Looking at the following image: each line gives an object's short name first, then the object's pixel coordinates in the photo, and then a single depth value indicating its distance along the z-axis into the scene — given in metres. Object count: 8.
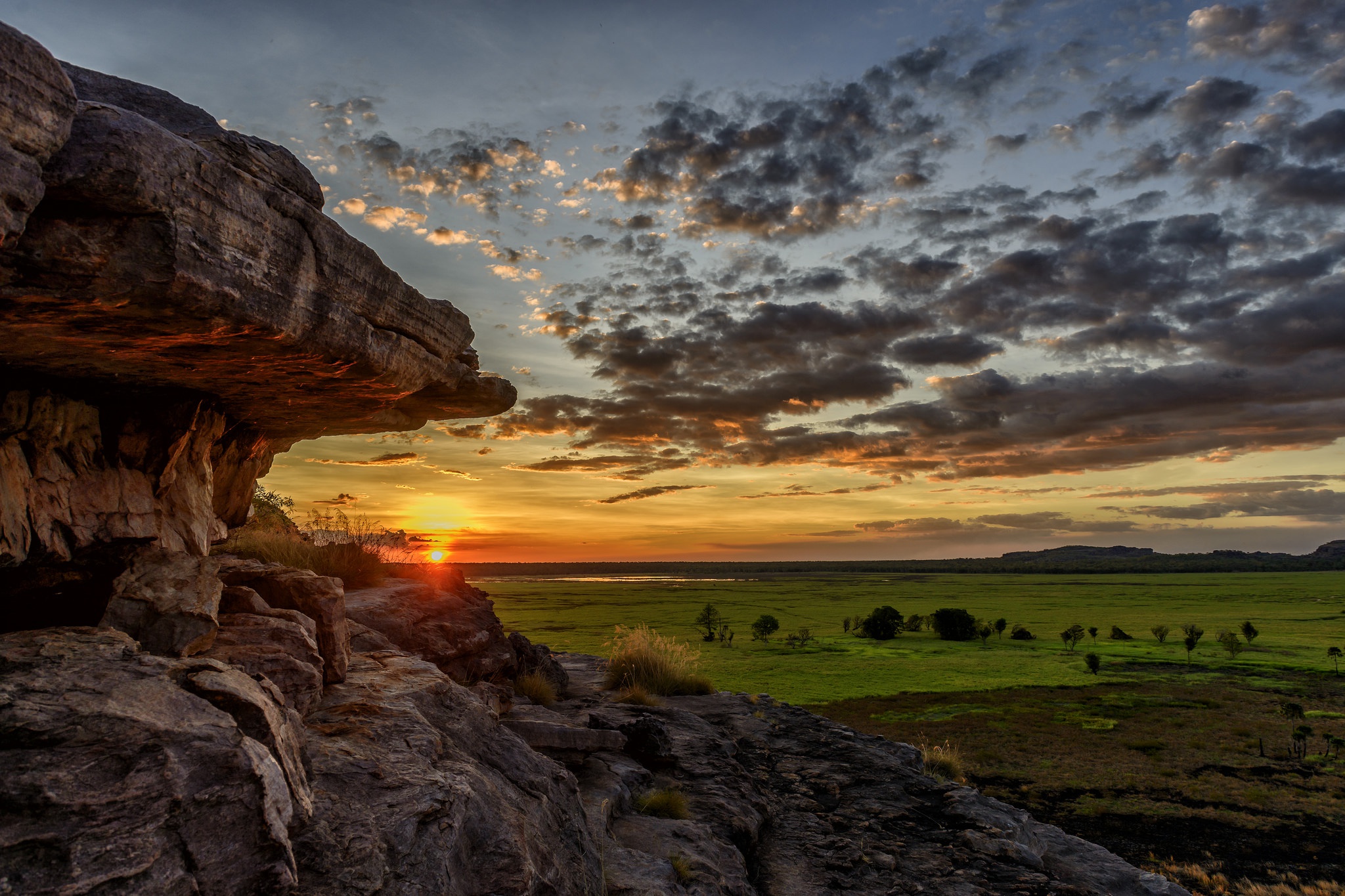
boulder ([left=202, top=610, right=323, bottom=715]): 6.63
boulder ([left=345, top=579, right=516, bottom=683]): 11.94
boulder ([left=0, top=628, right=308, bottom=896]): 3.63
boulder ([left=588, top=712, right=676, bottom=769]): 11.88
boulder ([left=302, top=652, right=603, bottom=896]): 4.99
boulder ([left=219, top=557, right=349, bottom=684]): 8.19
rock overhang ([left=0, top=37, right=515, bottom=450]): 4.49
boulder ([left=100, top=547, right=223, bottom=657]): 6.00
